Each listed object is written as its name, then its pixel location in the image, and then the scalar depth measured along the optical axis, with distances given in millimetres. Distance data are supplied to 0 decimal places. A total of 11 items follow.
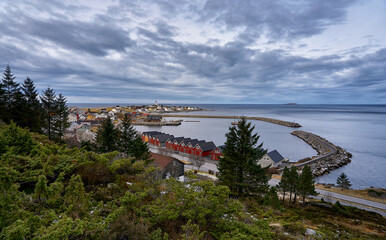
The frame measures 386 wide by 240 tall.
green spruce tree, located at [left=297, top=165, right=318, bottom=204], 20438
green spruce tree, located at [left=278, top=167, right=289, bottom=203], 22031
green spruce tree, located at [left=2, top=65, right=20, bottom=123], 23281
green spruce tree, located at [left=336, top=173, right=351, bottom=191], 27938
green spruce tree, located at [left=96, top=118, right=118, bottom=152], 23234
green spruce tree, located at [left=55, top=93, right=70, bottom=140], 28016
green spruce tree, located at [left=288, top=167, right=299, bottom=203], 21766
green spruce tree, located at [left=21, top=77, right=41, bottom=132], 23562
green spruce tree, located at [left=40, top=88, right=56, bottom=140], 26453
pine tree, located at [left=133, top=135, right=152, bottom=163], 20603
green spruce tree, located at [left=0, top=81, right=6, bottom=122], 21612
